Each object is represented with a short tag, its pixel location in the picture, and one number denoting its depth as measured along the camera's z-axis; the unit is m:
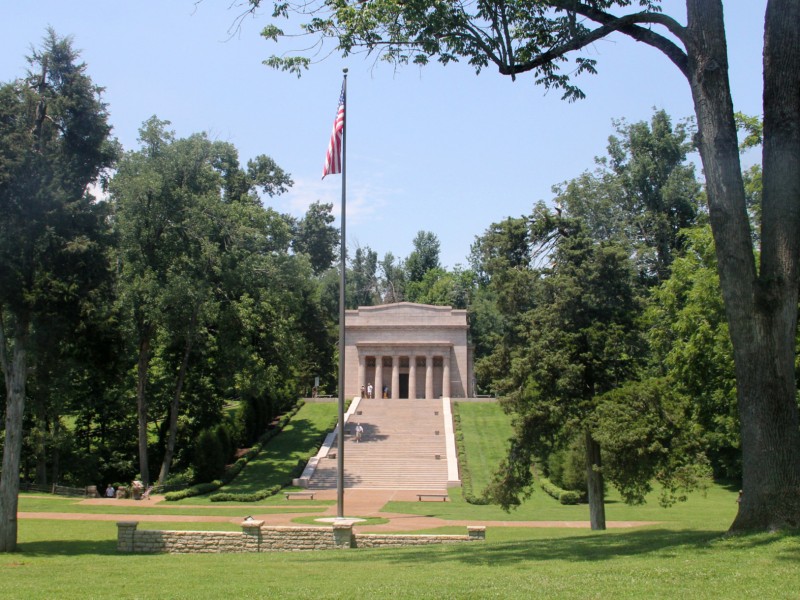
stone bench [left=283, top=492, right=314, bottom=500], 31.09
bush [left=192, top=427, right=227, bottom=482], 34.50
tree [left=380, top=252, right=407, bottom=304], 96.81
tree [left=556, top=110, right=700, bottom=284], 49.94
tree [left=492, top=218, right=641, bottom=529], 19.94
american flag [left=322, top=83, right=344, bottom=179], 20.66
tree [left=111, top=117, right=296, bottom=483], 31.36
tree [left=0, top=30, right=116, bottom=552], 16.38
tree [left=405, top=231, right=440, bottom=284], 98.56
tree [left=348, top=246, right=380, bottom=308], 94.69
